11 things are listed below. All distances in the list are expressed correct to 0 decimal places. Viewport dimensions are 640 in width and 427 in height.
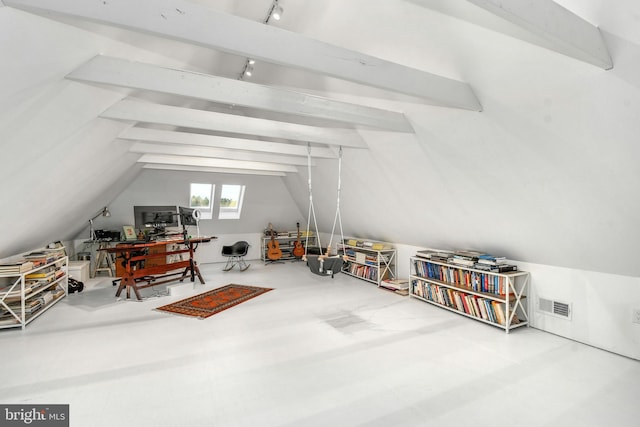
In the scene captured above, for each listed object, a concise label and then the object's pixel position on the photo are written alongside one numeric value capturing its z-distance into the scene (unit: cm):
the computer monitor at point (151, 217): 620
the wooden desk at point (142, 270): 521
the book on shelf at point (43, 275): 450
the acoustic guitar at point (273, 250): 850
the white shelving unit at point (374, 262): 630
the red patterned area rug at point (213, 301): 468
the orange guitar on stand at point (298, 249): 891
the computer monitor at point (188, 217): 582
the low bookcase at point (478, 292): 402
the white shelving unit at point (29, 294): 400
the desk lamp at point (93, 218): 701
